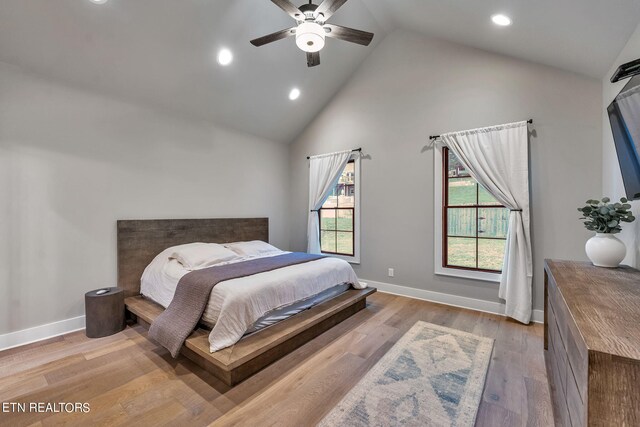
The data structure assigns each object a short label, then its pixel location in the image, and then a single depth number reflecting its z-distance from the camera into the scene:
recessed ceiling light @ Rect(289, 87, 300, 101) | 4.29
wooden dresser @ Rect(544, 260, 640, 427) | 0.77
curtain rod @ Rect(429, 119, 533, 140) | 3.66
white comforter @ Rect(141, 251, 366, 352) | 2.15
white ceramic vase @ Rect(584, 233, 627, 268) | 1.87
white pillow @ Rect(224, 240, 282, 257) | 3.77
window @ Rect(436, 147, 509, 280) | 3.39
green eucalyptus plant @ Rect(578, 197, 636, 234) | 1.90
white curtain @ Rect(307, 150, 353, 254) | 4.64
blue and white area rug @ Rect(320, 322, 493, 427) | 1.69
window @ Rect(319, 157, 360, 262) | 4.51
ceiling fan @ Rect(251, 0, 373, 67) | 2.21
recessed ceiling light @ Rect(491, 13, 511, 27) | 2.54
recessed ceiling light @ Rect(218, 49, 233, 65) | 3.27
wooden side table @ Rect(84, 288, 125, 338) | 2.77
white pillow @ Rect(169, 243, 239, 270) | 3.03
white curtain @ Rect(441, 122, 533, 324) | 3.05
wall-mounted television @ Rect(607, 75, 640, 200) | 1.66
